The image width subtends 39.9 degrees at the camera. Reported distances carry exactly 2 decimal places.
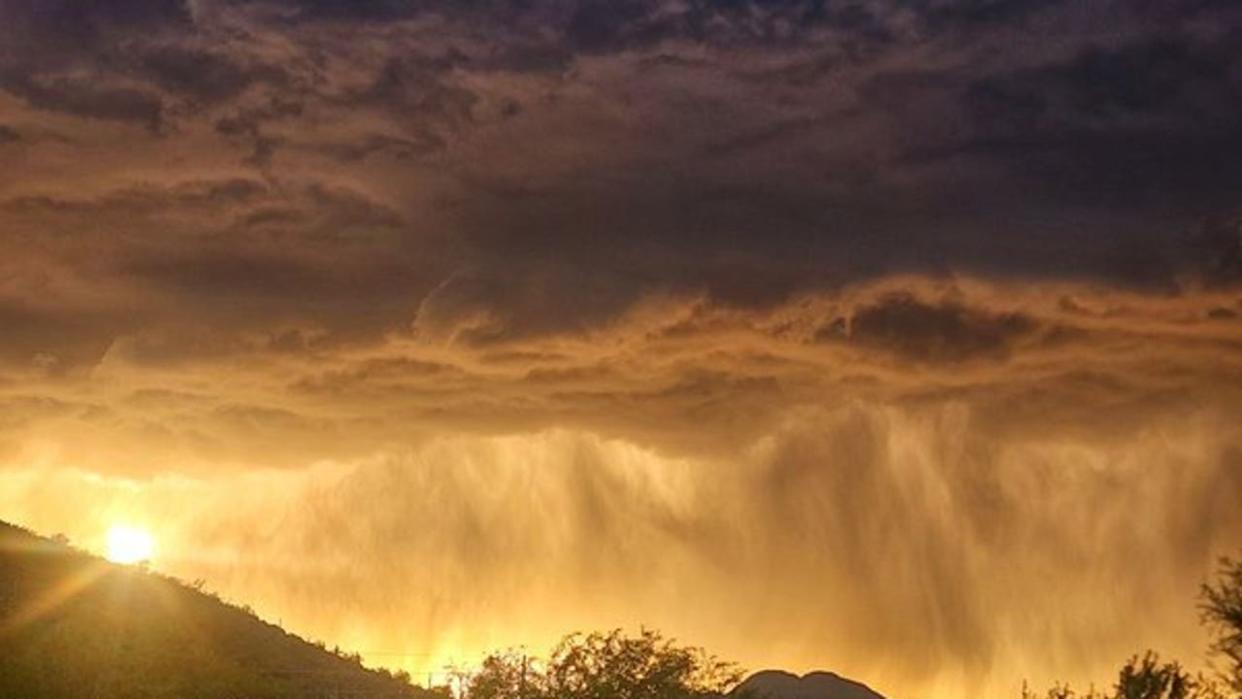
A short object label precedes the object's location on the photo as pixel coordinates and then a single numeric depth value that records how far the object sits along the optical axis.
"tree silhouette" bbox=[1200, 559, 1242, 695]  74.25
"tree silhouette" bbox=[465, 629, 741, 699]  104.12
